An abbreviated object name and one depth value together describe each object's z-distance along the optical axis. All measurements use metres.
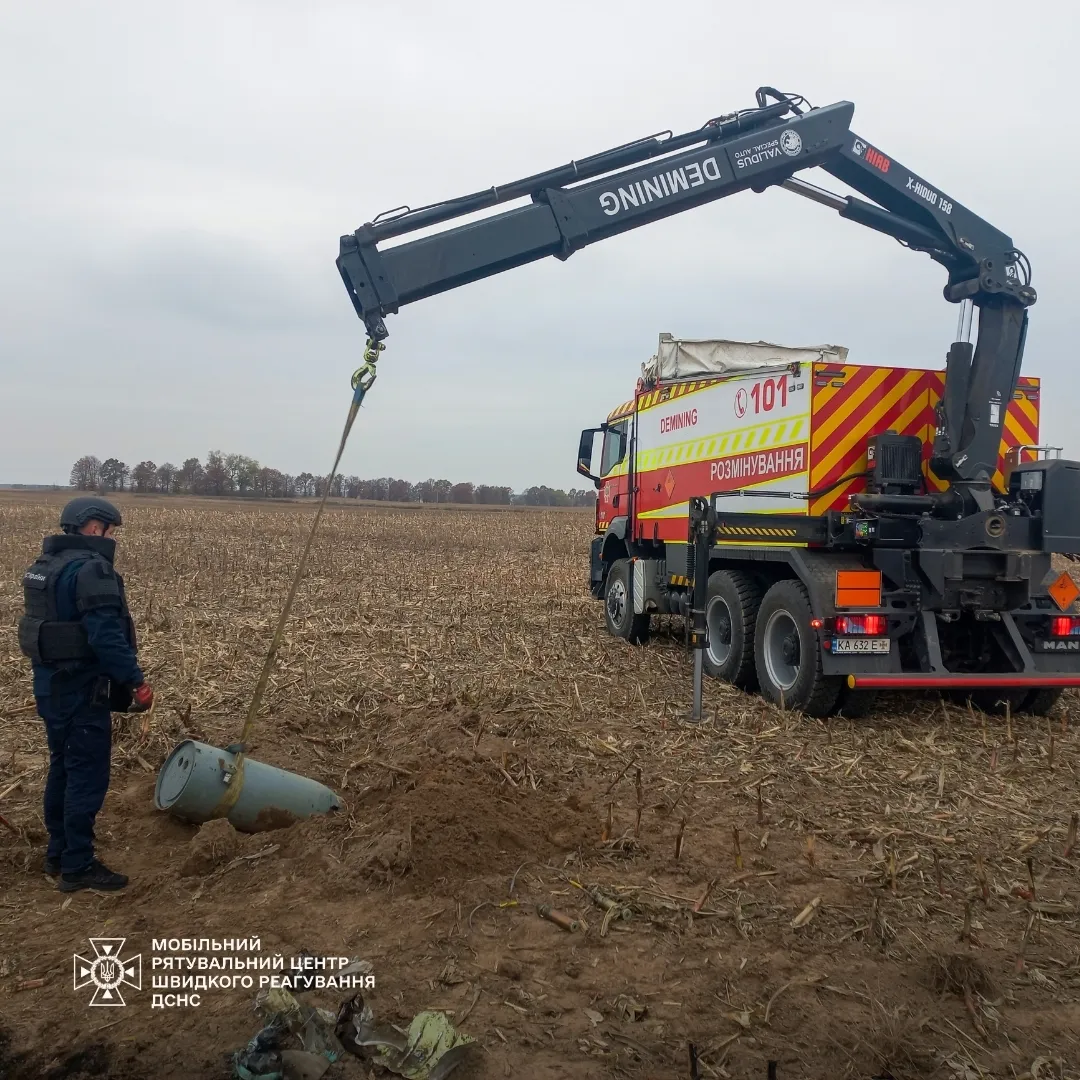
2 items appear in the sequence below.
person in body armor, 4.41
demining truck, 7.11
